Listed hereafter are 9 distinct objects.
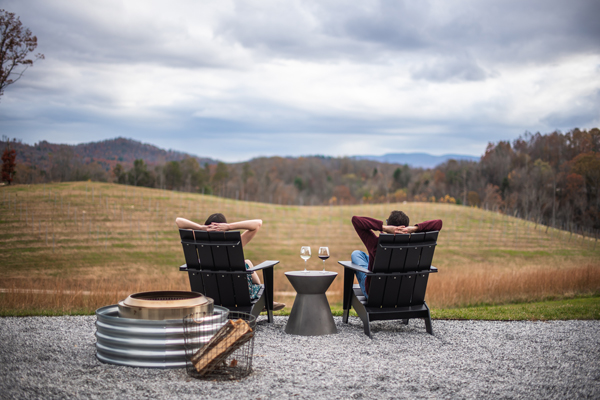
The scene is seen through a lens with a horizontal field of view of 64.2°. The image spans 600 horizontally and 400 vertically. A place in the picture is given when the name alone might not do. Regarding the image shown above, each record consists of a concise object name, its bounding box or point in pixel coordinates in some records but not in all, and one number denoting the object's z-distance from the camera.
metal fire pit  3.52
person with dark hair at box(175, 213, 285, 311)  4.96
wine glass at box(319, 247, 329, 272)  4.91
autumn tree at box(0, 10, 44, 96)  14.03
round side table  4.74
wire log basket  3.33
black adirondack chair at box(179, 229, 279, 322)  4.68
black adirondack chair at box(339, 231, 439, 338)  4.61
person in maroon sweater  4.75
